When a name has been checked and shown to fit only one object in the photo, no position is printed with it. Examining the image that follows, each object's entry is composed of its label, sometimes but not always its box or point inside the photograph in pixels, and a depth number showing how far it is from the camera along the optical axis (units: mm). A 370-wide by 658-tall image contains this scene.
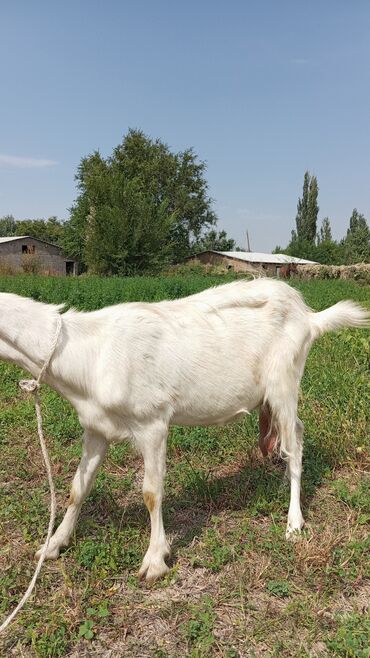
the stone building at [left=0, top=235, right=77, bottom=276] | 33672
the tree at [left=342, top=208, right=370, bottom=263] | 55312
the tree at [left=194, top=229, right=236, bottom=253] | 61281
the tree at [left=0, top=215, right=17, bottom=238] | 93688
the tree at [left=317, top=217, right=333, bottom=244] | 62469
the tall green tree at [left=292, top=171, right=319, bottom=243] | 61219
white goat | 2709
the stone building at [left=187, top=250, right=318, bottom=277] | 51094
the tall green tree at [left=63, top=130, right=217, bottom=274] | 32156
